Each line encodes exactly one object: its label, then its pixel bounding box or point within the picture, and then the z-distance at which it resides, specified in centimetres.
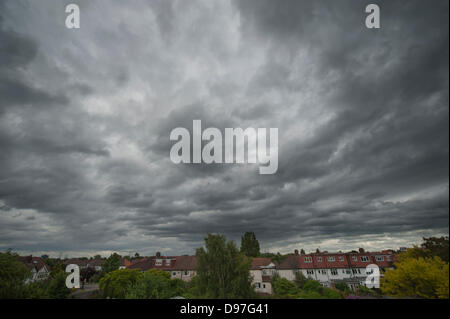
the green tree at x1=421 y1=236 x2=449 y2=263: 2534
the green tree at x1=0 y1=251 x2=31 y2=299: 1747
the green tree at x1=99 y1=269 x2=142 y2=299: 2758
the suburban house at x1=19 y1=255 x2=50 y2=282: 6146
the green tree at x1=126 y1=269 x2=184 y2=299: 2277
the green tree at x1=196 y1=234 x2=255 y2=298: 1973
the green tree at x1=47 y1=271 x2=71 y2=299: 2685
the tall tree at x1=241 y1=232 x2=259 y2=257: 6741
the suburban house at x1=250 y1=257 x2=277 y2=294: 4231
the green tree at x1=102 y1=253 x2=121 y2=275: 5010
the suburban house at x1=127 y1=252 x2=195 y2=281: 4788
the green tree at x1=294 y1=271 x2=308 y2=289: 3318
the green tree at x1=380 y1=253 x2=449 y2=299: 1883
